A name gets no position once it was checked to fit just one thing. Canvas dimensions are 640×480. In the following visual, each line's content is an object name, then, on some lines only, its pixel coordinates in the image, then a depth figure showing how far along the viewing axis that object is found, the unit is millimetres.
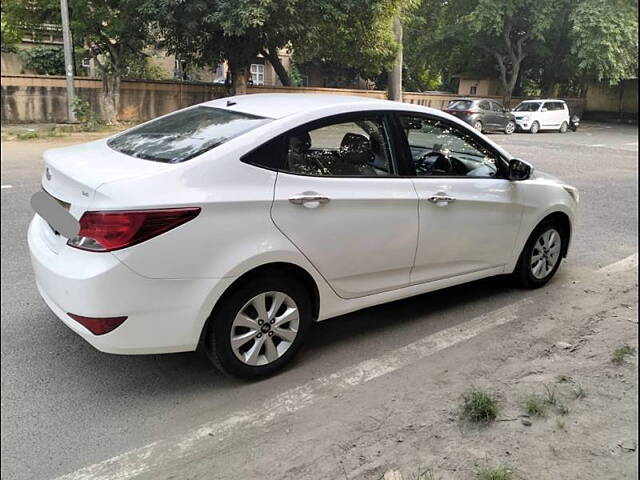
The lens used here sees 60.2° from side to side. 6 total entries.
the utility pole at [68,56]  10232
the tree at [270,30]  14000
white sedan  2691
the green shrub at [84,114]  15258
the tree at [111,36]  12586
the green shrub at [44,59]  13078
